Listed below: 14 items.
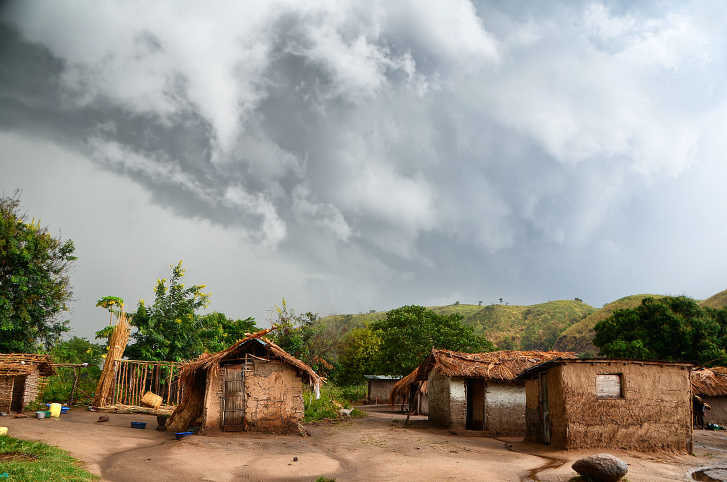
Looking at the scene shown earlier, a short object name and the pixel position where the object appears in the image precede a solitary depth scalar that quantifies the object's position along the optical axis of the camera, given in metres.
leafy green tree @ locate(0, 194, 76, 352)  22.66
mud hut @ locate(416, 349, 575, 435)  20.34
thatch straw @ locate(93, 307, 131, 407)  21.20
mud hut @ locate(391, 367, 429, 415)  26.84
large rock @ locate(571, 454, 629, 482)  9.27
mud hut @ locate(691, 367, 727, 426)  24.27
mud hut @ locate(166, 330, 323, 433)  16.34
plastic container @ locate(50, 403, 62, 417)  17.09
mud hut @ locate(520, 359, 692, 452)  14.10
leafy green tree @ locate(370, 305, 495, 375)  37.22
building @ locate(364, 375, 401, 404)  39.22
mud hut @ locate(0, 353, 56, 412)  16.42
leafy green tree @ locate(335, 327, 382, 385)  46.00
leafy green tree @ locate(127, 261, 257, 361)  24.61
